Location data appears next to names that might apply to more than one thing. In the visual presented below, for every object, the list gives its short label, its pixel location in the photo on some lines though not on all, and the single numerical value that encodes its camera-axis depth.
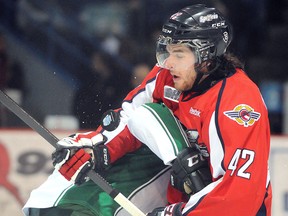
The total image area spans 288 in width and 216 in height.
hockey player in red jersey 6.54
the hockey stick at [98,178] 6.96
